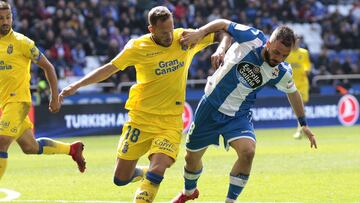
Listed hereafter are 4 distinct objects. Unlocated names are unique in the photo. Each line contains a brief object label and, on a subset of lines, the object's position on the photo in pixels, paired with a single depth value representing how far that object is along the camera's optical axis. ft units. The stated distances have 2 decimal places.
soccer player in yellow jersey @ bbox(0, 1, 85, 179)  66.07
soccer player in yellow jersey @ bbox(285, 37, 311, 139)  137.20
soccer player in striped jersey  58.00
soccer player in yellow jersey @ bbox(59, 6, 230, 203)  55.81
